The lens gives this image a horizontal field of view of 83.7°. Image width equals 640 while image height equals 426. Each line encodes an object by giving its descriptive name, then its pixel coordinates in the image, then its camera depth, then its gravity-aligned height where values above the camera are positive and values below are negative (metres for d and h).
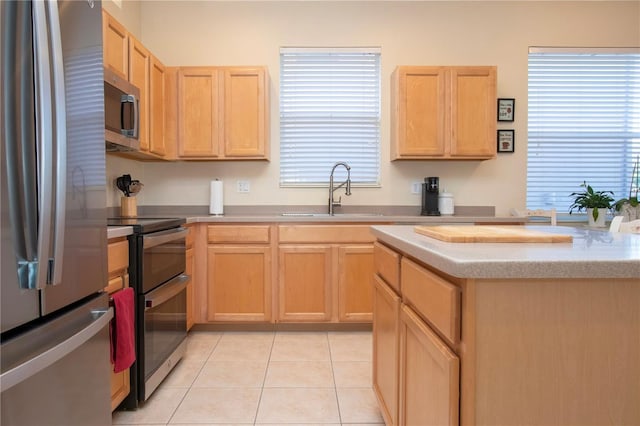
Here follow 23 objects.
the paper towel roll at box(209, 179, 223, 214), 3.21 +0.07
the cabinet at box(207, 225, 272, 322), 2.80 -0.53
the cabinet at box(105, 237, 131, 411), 1.59 -0.33
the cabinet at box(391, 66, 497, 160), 3.00 +0.79
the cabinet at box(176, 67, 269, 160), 3.00 +0.79
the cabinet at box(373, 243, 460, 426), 0.83 -0.42
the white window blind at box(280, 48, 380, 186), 3.36 +0.84
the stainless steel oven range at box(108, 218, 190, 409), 1.78 -0.51
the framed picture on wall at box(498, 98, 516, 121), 3.31 +0.90
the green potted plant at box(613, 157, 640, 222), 3.15 -0.02
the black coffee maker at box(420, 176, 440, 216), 3.18 +0.08
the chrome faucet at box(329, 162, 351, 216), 3.18 +0.18
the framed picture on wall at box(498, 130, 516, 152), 3.34 +0.61
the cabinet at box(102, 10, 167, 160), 2.21 +0.92
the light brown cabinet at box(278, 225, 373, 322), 2.81 -0.54
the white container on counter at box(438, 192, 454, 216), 3.24 +0.01
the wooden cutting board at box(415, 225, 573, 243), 1.04 -0.09
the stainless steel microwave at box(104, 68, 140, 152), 2.00 +0.55
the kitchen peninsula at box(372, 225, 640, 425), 0.75 -0.29
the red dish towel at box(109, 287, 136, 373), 1.46 -0.54
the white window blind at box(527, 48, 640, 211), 3.40 +0.75
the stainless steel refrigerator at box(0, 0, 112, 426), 0.79 -0.01
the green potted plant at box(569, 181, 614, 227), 3.18 +0.01
